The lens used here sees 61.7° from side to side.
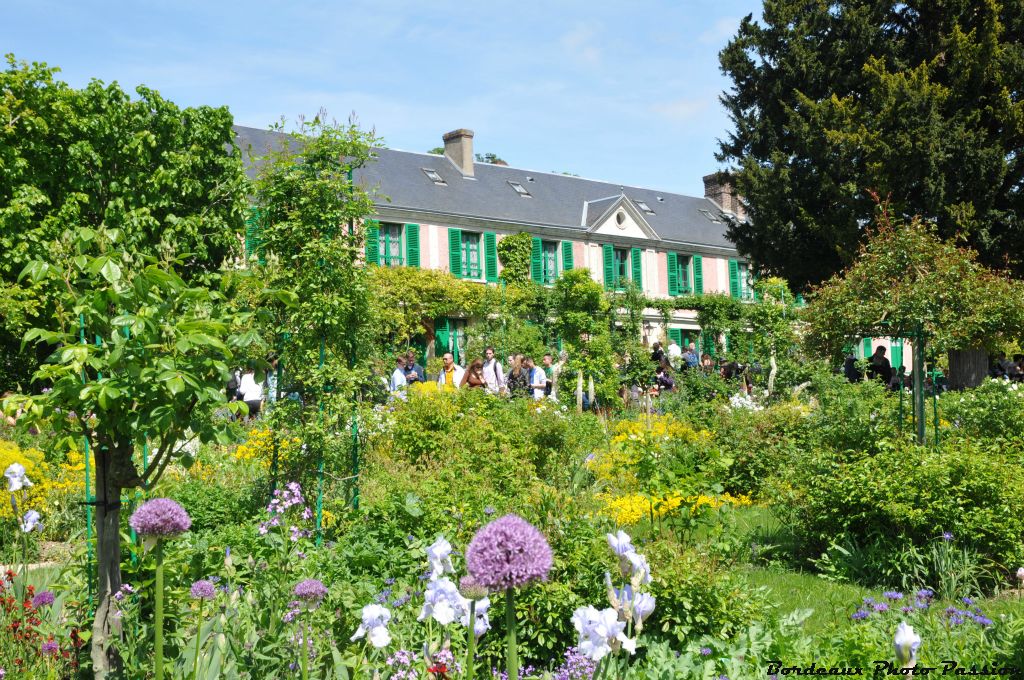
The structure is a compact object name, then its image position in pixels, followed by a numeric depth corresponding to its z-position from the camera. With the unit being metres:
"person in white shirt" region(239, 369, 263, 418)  12.34
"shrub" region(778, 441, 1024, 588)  5.12
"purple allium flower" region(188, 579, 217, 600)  2.88
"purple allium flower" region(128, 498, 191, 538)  2.66
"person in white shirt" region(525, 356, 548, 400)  14.37
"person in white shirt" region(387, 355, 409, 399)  12.36
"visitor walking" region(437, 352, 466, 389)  13.23
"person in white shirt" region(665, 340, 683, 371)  17.33
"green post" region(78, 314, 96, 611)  3.79
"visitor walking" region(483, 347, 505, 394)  13.69
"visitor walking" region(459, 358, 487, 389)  12.37
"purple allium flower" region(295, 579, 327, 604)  2.51
